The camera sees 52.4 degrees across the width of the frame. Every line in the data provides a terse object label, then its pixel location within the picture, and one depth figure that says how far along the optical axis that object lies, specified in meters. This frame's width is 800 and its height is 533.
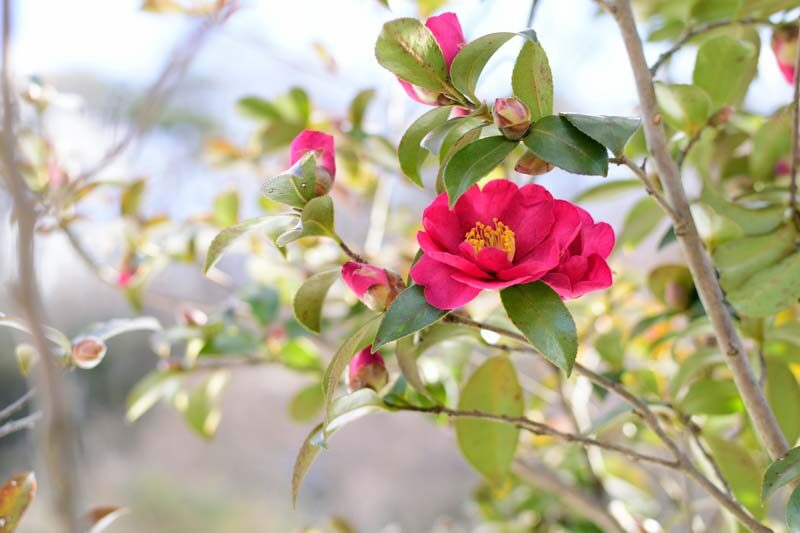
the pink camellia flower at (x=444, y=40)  0.59
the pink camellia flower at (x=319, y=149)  0.62
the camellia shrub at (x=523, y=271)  0.55
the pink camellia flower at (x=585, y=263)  0.55
